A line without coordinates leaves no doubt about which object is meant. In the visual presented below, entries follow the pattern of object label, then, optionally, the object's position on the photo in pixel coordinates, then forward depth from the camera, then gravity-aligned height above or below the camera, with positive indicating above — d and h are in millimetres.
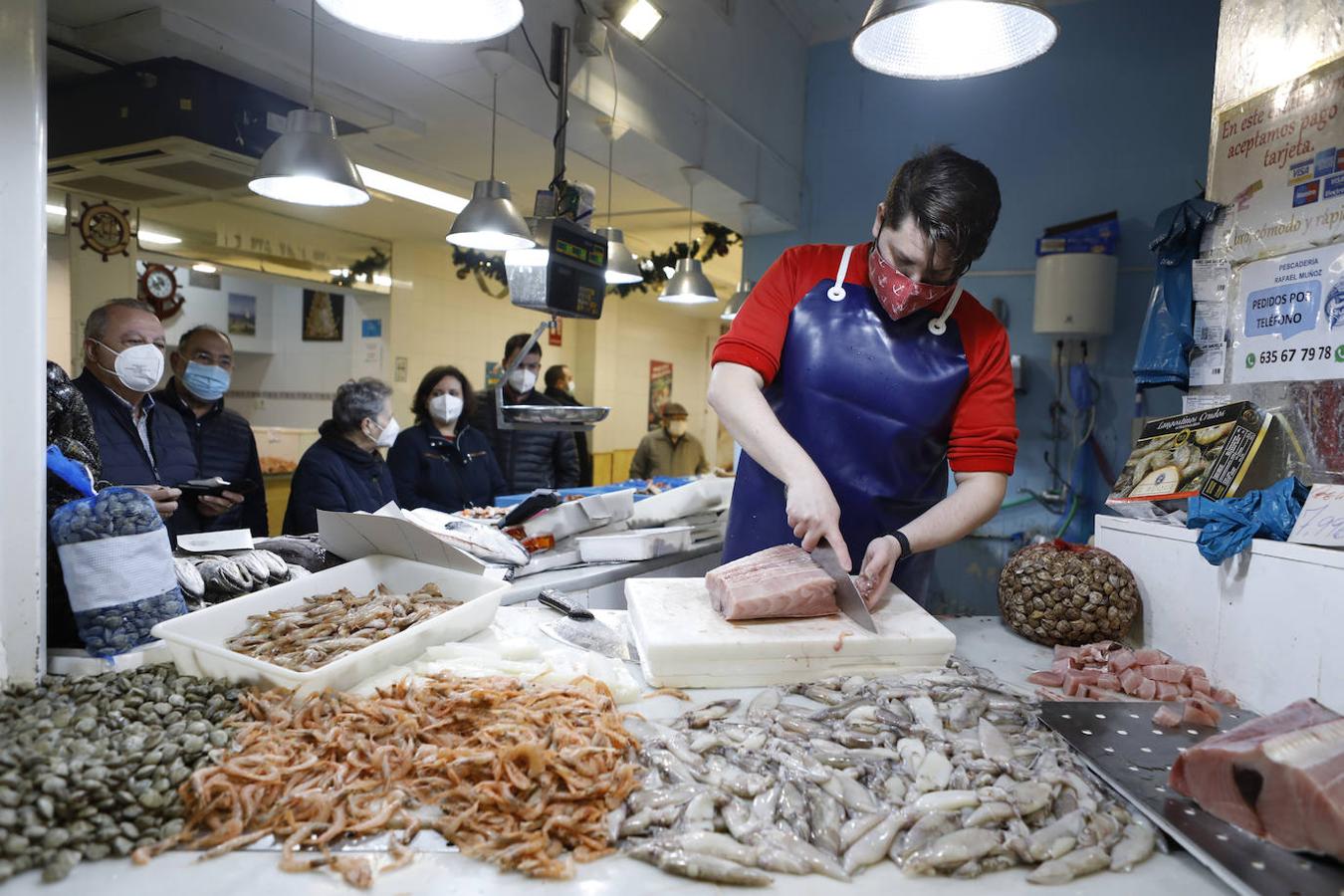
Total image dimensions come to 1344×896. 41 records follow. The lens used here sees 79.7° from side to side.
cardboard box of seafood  2176 -95
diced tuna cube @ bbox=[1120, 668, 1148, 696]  1839 -590
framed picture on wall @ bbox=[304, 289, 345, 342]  9508 +942
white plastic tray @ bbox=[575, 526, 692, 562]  3322 -592
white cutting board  1729 -515
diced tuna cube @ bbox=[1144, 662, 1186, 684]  1871 -577
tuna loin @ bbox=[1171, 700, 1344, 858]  1080 -498
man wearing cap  7867 -421
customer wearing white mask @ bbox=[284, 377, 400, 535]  4168 -351
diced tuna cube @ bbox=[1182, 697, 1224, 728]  1560 -560
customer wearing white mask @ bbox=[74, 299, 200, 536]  3361 +2
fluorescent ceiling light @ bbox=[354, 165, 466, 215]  6484 +1779
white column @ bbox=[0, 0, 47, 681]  1454 +90
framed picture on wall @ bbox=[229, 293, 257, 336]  9641 +940
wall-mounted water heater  5285 +847
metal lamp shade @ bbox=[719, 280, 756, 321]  6455 +892
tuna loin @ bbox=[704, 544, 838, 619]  1841 -414
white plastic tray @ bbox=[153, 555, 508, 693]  1482 -490
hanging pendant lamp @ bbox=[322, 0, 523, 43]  2217 +1072
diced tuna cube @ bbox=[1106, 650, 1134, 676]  1926 -572
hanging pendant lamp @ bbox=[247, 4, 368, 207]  3131 +928
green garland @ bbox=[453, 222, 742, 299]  7586 +1463
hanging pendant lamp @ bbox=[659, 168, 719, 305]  6145 +943
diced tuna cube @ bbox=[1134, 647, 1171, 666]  1967 -572
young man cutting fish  2172 +77
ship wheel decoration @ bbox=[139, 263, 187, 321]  7414 +930
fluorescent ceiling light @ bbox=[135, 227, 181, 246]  6613 +1265
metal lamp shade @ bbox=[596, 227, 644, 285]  4953 +896
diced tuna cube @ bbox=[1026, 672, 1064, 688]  1902 -611
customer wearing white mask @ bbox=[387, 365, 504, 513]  4941 -333
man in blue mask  4070 -90
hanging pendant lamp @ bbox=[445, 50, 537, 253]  3654 +842
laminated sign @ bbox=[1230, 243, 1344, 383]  2164 +314
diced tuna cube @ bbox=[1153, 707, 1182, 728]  1533 -559
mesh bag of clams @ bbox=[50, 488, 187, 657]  1554 -347
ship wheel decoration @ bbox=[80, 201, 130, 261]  5527 +1110
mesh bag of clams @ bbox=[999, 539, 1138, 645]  2156 -473
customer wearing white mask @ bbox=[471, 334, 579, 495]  5559 -269
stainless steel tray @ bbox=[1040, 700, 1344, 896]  1055 -582
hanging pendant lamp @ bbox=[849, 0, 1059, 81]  2174 +1046
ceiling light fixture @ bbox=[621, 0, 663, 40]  4254 +2078
